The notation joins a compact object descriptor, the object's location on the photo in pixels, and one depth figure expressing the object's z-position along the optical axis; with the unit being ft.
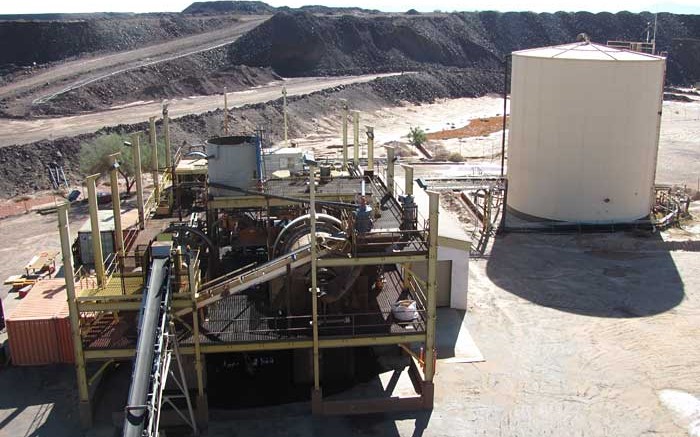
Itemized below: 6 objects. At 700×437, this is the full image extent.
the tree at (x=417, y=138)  216.33
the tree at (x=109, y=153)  157.89
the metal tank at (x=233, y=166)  85.71
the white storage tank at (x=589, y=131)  125.18
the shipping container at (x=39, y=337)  78.84
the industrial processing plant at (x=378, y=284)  67.41
